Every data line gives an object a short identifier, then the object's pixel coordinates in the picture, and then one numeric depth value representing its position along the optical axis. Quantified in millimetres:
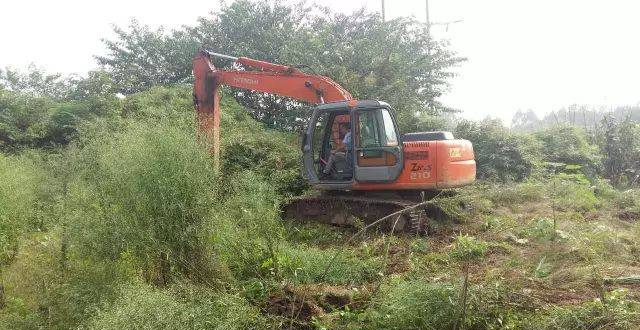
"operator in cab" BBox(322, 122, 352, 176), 7880
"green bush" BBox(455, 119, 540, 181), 11633
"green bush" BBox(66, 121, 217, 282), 4523
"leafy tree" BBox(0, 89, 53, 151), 12805
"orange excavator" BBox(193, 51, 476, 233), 7480
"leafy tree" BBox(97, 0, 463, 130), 13750
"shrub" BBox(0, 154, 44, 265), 5641
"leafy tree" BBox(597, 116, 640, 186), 13400
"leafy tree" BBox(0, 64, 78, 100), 18234
